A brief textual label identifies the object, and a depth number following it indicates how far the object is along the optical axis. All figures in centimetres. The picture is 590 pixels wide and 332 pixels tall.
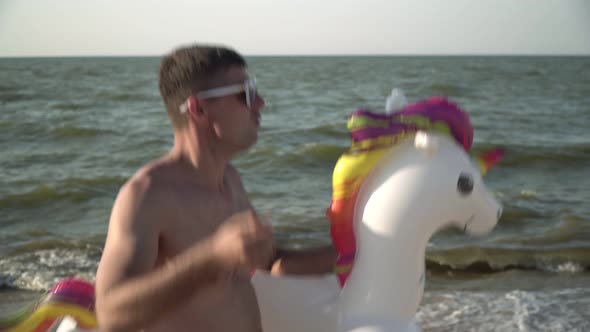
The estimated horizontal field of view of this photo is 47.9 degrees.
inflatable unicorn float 203
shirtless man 156
